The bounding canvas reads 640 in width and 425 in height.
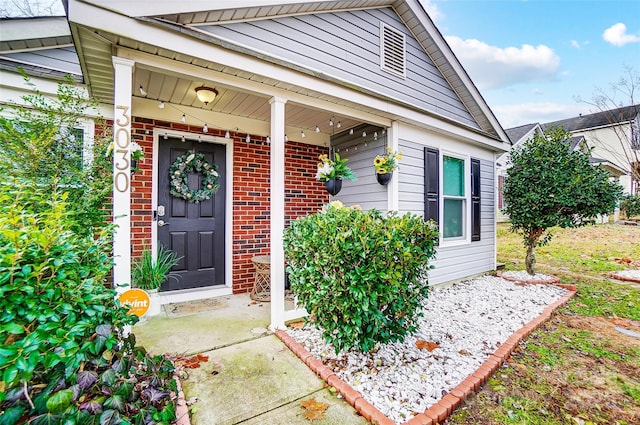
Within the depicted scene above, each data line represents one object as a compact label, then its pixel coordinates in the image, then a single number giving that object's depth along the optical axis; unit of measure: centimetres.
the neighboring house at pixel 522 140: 1102
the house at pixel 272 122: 232
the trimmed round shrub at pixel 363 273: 215
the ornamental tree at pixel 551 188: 475
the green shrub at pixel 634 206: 632
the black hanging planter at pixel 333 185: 390
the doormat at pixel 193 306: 344
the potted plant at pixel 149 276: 330
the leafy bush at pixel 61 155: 238
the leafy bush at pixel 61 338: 104
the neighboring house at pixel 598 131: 1606
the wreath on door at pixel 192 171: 382
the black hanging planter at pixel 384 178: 399
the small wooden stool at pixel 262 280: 384
